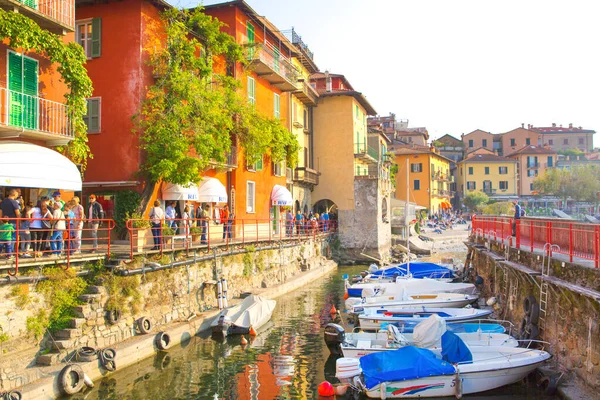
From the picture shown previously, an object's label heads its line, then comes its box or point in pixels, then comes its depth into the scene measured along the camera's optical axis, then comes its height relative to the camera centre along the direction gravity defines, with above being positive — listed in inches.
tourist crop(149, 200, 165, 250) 786.2 -4.6
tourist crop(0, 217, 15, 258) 539.7 -19.5
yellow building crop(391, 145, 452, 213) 3186.5 +225.9
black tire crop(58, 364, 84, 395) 505.0 -152.8
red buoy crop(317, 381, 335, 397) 534.6 -174.3
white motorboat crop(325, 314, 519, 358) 607.2 -148.8
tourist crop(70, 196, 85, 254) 656.2 +3.8
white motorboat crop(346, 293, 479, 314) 855.1 -147.0
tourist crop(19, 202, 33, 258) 598.9 -18.1
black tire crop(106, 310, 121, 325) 615.8 -113.9
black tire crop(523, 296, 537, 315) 631.2 -112.4
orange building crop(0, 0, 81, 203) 593.9 +134.2
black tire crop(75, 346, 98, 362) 550.8 -140.4
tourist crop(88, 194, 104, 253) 690.8 +8.1
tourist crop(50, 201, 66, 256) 601.9 -11.6
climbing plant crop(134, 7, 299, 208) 911.7 +201.0
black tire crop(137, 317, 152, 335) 665.0 -134.6
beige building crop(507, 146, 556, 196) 3917.3 +330.9
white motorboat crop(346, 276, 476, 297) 984.9 -140.8
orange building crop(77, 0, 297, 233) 930.7 +226.2
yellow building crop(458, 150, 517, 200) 3919.8 +256.1
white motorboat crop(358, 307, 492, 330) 761.6 -149.4
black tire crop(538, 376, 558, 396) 511.8 -166.2
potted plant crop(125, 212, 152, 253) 826.6 -23.1
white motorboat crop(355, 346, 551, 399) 520.1 -156.8
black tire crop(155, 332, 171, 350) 659.4 -153.2
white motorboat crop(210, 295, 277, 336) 766.5 -150.4
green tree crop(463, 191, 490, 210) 3647.4 +79.1
